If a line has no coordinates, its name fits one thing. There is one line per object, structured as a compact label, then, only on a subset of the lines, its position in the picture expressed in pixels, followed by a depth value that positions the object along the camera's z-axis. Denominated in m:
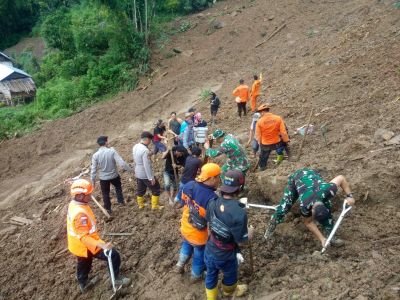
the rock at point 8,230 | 8.55
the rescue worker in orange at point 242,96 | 12.69
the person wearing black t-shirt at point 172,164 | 7.60
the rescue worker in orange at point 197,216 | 4.57
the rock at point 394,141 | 6.87
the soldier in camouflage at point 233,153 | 6.70
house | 30.83
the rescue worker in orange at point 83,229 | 4.96
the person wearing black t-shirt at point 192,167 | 6.67
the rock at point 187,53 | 22.78
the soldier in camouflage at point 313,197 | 4.85
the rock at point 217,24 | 24.95
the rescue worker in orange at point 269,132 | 7.55
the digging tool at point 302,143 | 8.08
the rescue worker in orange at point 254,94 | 12.65
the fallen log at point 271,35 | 22.05
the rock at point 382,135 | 7.24
